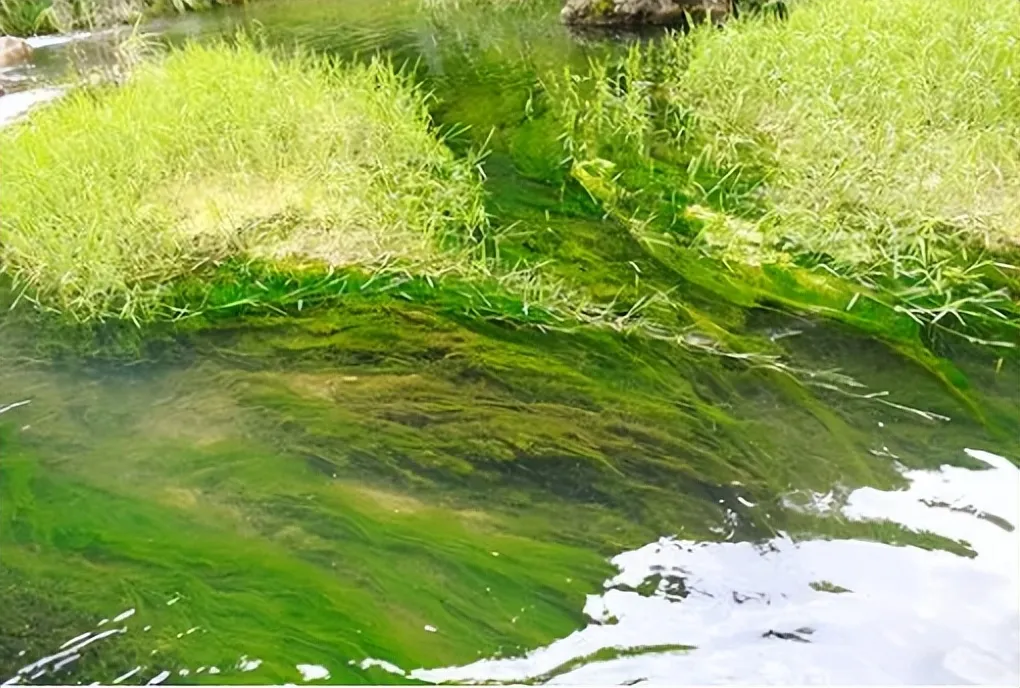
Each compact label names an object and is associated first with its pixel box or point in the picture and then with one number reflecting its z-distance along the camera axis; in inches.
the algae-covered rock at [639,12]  330.0
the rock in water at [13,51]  326.3
